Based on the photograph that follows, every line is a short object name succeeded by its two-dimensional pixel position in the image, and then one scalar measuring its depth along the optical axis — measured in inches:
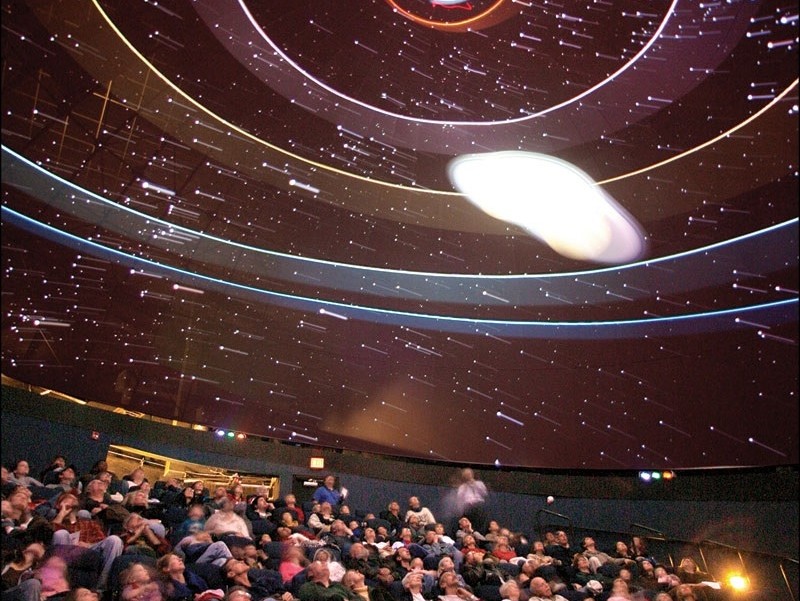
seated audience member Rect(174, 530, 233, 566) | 174.2
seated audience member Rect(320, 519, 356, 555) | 216.2
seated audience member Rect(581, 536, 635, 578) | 243.6
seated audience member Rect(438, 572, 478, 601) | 198.2
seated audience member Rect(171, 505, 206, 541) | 182.1
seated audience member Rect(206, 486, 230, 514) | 200.4
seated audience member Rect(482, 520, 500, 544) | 260.7
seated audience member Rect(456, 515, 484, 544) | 257.8
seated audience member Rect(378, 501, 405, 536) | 256.1
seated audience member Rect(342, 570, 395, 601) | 183.6
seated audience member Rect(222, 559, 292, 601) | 167.9
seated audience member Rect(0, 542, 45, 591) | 129.2
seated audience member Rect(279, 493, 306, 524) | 228.8
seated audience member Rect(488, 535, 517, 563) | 246.4
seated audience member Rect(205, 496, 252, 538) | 192.1
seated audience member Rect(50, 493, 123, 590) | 147.9
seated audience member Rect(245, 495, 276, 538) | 209.6
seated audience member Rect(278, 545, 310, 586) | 185.9
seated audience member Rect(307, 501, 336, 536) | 226.2
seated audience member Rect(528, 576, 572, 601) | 205.9
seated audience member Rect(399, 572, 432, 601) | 193.8
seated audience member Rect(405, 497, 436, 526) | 258.5
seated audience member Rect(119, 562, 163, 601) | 146.2
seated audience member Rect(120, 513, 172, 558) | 161.5
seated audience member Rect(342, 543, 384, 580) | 198.5
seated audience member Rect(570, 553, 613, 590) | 229.0
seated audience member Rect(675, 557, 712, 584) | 234.4
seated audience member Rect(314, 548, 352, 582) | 188.4
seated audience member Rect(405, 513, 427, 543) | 245.9
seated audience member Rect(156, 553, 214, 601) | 154.2
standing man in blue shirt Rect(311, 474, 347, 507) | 248.7
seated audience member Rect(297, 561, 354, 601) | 171.3
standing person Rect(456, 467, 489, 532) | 276.2
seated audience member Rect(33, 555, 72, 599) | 134.3
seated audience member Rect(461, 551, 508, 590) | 214.8
